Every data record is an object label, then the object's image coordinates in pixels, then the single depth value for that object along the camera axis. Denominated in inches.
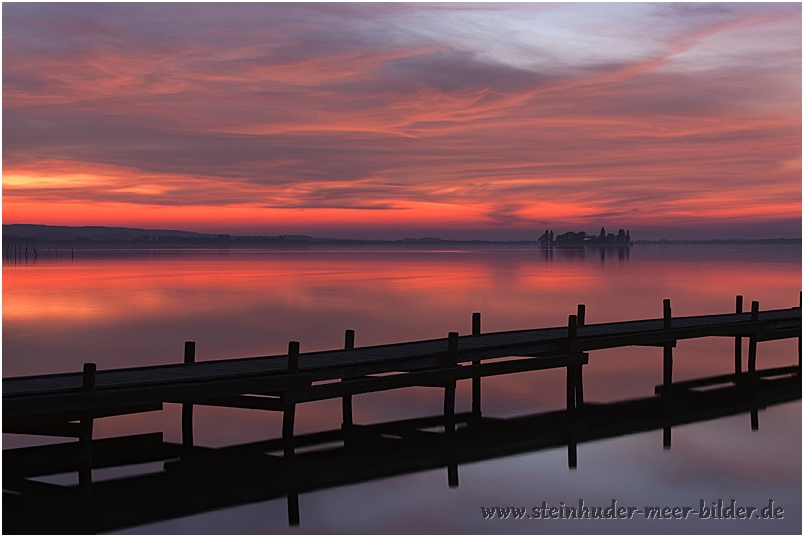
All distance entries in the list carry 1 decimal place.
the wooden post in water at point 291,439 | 516.5
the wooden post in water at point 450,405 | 643.5
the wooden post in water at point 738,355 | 1015.0
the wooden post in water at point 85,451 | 547.0
